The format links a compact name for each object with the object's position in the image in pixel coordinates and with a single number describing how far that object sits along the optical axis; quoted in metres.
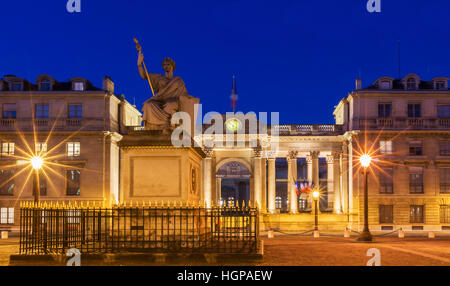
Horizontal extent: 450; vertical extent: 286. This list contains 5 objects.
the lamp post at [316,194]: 39.97
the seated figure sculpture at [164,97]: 15.39
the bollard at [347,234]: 33.69
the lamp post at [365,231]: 28.53
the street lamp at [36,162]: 23.87
